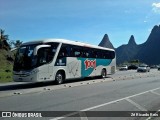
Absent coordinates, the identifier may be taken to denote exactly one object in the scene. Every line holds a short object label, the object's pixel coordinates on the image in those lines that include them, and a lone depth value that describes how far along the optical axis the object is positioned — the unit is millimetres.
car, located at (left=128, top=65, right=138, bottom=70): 38476
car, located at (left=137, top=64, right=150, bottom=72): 26667
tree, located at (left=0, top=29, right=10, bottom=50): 32509
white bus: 10070
